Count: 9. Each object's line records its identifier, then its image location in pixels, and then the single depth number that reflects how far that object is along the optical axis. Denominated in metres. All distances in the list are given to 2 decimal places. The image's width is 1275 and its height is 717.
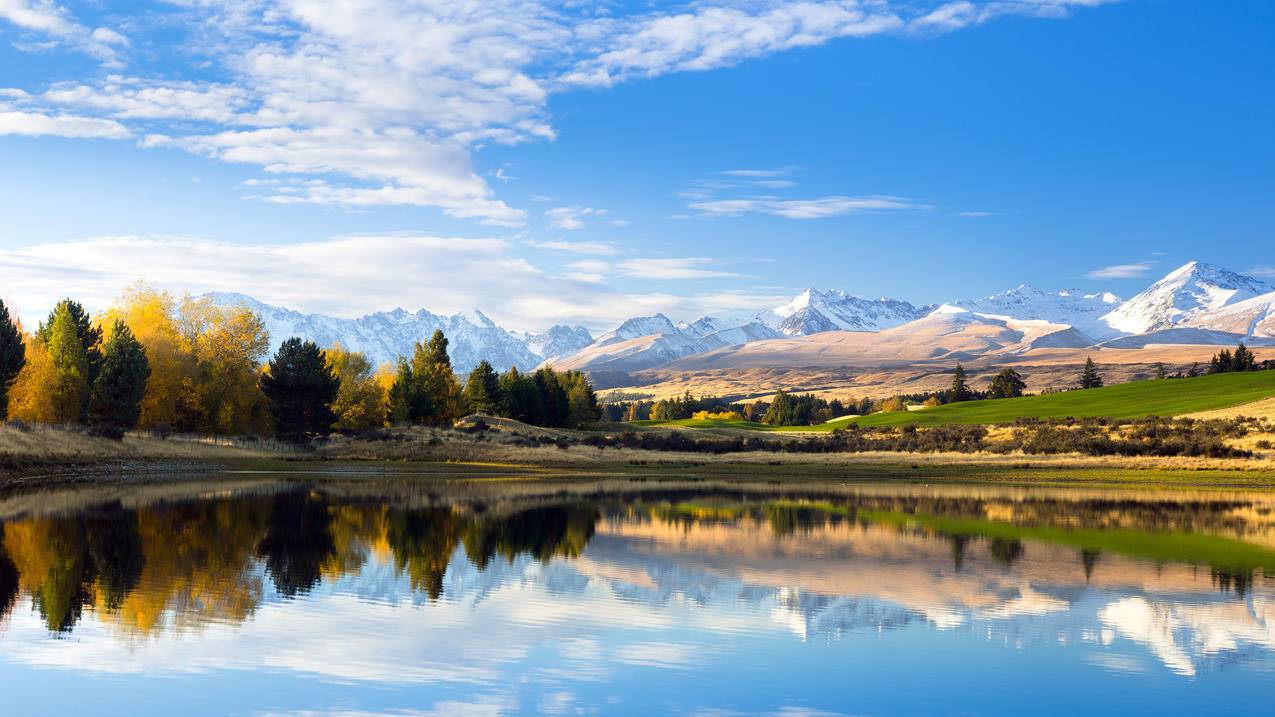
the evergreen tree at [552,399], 142.50
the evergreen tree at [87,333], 79.62
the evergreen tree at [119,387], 77.62
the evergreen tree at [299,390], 94.75
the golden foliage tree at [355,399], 112.62
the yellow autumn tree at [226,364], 93.12
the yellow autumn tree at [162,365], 88.81
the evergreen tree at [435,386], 114.62
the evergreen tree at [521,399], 133.25
